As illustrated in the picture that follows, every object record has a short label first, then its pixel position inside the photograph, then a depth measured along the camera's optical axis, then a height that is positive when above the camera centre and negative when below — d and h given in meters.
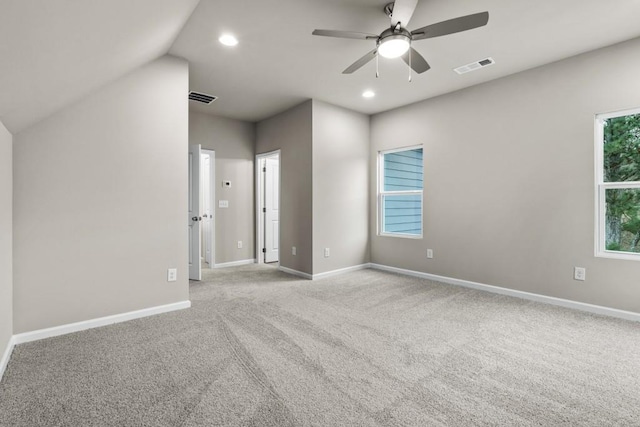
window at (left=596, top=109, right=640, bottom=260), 3.04 +0.23
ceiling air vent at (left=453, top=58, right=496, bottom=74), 3.35 +1.56
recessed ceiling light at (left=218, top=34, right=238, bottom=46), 2.79 +1.52
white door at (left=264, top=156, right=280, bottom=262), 6.00 -0.02
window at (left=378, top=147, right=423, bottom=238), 4.85 +0.24
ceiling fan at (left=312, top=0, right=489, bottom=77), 2.02 +1.23
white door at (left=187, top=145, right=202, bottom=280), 4.33 -0.03
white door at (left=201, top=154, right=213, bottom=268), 5.40 -0.05
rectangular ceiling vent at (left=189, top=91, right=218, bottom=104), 4.25 +1.53
